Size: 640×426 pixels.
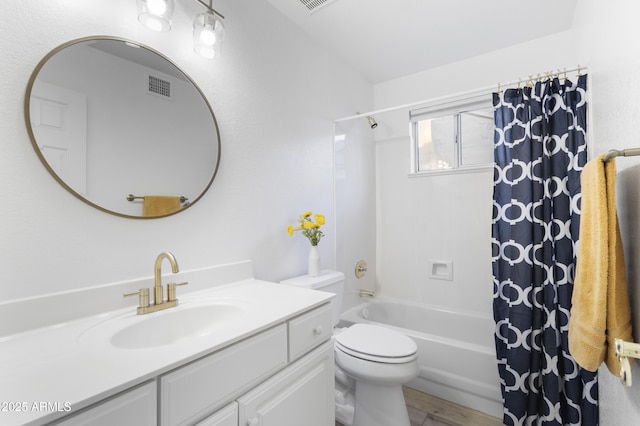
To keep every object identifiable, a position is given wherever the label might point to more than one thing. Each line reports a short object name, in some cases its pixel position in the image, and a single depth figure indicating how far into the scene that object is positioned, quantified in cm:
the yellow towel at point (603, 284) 67
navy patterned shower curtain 149
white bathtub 175
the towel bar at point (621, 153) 59
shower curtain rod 157
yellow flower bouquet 177
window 235
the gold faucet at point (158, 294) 102
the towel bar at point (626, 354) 58
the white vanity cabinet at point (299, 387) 86
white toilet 142
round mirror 93
